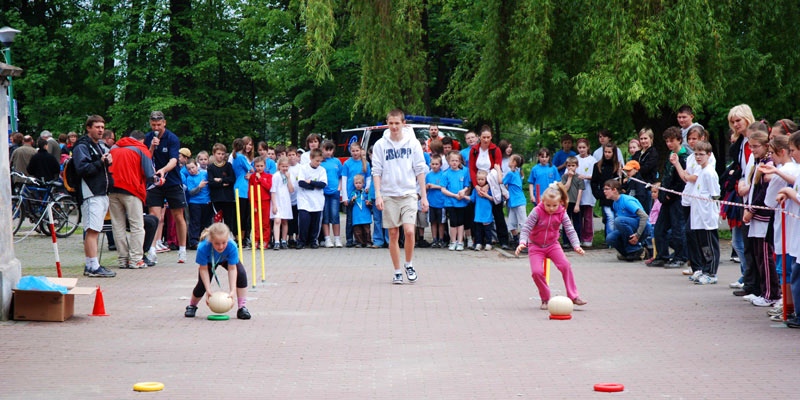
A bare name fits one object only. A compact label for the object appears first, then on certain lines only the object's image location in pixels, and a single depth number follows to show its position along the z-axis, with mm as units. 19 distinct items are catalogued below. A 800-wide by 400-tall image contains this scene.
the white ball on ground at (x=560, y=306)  9734
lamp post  26152
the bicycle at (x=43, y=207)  20516
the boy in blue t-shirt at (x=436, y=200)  18250
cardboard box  9641
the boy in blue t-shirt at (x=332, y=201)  18844
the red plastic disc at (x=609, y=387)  6551
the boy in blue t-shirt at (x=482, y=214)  17672
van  25672
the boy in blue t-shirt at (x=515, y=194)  18125
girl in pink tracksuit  10453
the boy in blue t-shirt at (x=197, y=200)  18359
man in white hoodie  13047
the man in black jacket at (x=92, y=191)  13141
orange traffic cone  10070
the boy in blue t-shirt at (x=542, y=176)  18578
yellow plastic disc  6656
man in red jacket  13992
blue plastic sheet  9713
